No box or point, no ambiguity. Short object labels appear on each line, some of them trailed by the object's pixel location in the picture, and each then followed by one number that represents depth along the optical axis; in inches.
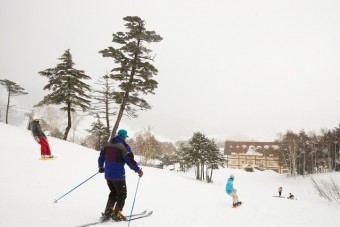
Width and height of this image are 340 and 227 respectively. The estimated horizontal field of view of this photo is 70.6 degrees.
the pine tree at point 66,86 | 1073.5
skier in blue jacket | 226.5
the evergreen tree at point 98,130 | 1559.1
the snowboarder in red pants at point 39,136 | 391.5
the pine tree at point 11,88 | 1563.1
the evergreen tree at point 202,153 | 2018.9
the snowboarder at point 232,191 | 448.1
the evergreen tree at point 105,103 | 1193.2
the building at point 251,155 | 3421.0
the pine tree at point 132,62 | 801.6
